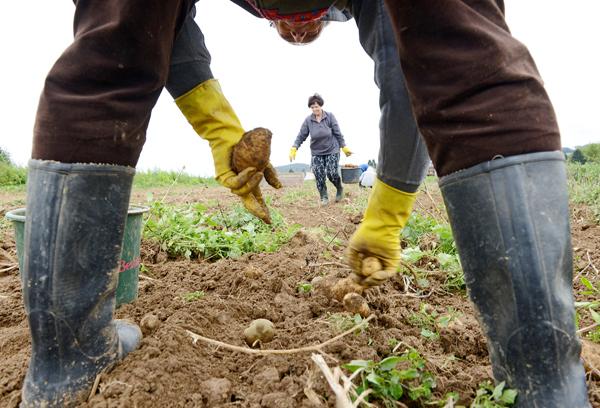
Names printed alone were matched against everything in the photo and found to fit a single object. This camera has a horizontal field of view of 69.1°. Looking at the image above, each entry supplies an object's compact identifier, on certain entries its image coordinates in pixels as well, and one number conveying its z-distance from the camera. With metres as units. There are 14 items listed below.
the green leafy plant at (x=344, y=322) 1.43
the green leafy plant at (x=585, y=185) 4.94
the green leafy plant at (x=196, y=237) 2.81
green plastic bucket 1.79
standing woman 8.81
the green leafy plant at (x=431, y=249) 2.17
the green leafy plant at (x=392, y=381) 1.04
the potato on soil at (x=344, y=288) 1.66
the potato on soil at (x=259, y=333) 1.42
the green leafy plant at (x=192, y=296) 1.79
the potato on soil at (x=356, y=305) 1.57
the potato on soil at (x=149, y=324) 1.43
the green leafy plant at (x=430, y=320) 1.46
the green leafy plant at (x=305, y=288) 1.94
